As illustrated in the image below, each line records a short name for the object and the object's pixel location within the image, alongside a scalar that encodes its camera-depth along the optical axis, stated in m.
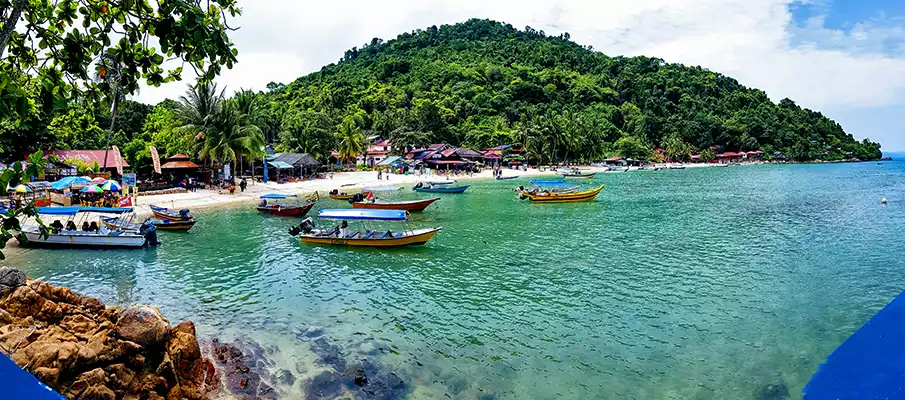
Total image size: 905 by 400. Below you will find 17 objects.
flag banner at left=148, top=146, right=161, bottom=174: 37.92
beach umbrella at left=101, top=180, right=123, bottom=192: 28.69
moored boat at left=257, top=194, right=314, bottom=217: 35.38
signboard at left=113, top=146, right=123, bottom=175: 35.51
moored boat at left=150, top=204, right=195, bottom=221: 29.05
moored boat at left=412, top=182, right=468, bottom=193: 52.98
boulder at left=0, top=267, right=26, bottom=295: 11.48
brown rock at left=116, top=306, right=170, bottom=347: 10.09
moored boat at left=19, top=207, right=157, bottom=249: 23.64
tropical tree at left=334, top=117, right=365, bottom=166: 78.19
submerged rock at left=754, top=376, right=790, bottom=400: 10.71
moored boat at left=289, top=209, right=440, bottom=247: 24.45
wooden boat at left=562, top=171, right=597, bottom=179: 79.99
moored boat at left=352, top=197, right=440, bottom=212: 37.22
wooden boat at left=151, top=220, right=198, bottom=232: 28.45
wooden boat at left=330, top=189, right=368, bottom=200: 45.59
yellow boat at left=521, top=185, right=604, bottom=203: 45.15
